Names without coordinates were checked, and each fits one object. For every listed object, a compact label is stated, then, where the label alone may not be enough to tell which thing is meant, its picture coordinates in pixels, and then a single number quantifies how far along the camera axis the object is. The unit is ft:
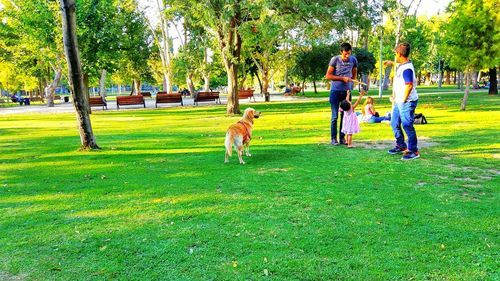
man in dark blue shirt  28.43
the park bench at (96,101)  85.51
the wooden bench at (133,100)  91.76
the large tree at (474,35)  55.06
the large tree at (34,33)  74.50
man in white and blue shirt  23.84
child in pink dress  29.29
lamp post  66.54
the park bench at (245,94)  100.22
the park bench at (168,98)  90.74
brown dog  24.02
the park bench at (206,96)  94.27
